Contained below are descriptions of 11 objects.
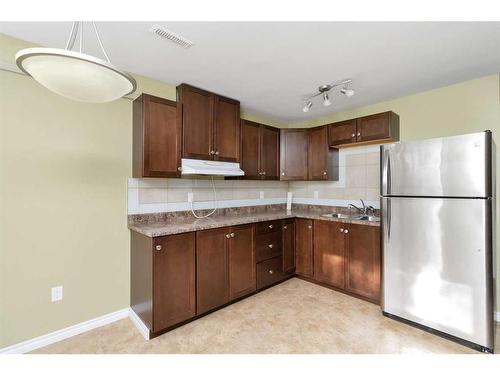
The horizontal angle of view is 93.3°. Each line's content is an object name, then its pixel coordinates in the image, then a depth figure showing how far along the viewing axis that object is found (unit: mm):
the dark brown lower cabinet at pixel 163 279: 1934
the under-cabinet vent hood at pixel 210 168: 2324
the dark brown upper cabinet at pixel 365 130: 2693
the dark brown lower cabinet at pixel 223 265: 2238
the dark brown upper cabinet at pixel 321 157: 3270
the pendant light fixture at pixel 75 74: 800
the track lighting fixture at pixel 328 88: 2325
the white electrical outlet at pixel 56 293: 1915
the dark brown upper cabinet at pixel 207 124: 2393
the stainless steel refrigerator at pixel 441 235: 1771
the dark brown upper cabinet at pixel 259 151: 3023
